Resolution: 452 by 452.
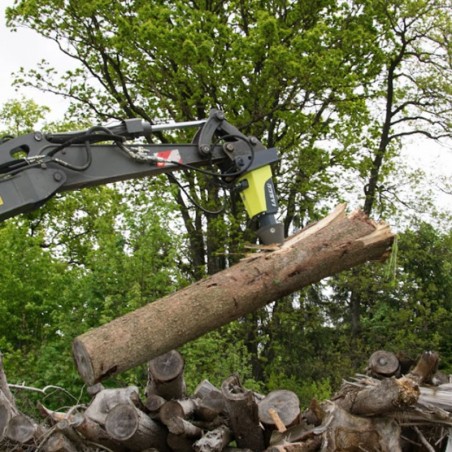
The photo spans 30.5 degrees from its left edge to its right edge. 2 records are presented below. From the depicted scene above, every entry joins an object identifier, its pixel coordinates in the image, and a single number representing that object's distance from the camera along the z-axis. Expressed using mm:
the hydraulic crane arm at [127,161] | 6688
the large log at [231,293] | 5512
